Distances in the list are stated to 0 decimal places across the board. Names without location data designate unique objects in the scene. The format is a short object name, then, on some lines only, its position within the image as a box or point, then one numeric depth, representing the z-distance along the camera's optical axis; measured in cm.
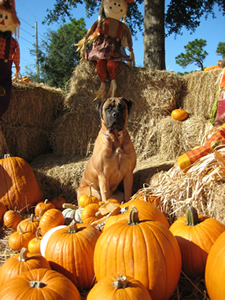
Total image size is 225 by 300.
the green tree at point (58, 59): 1714
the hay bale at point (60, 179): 444
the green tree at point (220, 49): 2919
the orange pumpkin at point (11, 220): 316
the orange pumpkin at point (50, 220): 258
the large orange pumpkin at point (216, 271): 124
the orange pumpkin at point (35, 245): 218
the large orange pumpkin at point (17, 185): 367
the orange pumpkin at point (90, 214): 260
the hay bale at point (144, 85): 488
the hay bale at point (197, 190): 225
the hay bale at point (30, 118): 504
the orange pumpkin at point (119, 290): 113
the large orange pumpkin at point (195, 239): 162
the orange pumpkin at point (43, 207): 331
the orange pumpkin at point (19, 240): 244
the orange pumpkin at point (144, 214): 188
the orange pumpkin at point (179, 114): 465
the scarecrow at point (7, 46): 425
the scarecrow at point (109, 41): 445
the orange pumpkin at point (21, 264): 151
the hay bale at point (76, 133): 524
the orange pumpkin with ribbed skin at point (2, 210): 340
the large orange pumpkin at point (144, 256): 136
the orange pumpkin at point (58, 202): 390
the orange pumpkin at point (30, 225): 269
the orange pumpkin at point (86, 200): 315
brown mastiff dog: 347
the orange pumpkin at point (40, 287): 119
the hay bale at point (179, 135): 430
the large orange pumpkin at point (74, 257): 167
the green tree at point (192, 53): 2909
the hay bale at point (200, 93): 468
